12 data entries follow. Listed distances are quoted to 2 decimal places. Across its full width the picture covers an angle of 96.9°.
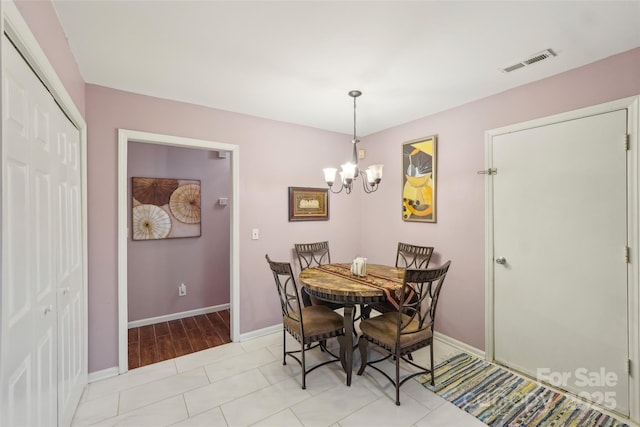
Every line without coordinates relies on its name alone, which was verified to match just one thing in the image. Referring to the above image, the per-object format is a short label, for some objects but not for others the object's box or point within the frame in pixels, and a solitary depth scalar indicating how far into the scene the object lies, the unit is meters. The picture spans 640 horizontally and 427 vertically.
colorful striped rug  1.93
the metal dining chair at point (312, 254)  3.50
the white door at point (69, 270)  1.63
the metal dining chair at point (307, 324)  2.26
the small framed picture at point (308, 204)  3.52
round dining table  2.18
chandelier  2.44
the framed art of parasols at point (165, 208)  3.49
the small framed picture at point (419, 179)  3.16
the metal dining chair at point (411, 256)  3.11
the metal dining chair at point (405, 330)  2.02
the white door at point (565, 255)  2.00
